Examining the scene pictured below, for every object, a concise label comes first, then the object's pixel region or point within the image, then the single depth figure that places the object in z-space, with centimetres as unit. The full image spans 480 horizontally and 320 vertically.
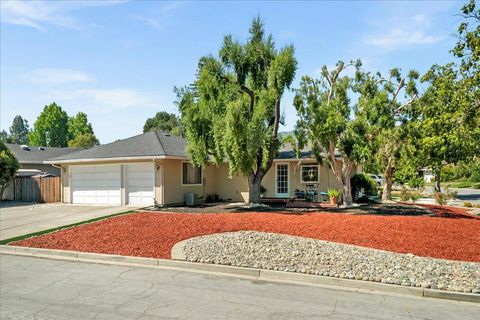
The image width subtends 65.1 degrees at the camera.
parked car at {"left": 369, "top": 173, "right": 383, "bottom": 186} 4262
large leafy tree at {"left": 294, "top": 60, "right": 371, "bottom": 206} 1717
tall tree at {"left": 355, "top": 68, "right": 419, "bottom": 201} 1730
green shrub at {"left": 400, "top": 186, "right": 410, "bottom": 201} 2302
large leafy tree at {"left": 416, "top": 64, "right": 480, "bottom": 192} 1327
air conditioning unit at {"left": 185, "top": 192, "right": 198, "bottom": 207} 1989
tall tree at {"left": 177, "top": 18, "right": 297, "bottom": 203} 1691
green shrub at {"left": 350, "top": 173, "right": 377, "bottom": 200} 2189
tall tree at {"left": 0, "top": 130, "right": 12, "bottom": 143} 13250
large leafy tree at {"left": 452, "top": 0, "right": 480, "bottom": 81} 1225
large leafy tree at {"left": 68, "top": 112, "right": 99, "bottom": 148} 7119
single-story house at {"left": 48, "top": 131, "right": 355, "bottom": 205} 1902
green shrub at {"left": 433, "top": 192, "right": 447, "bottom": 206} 2097
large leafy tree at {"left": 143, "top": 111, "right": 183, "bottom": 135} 6719
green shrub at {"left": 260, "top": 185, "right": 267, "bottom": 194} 2208
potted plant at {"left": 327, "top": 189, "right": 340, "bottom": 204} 1905
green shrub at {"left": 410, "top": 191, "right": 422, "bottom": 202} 2262
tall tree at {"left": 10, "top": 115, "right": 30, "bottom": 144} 13785
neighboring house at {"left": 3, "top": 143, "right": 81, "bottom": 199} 3034
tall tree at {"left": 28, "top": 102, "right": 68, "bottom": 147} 6938
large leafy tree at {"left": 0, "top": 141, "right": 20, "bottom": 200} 2408
